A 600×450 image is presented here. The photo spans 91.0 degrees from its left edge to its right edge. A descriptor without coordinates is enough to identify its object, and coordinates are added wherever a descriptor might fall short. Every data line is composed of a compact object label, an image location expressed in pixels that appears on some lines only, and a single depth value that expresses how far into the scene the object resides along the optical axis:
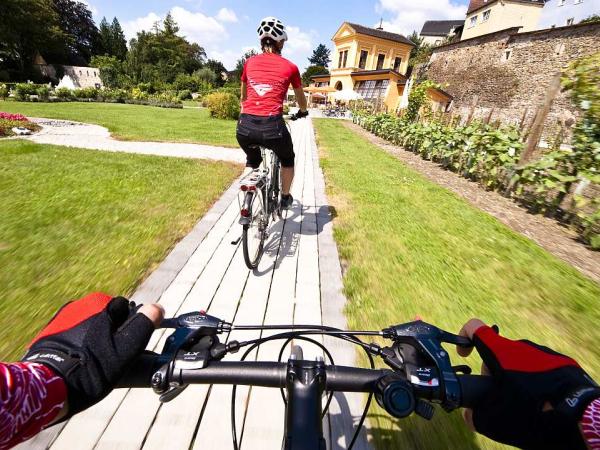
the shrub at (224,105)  21.23
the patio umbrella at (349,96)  36.01
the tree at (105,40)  75.25
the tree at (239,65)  84.78
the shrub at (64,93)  29.38
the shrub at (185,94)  46.06
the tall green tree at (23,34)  45.02
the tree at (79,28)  70.25
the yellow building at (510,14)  37.47
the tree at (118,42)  74.69
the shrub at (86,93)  31.17
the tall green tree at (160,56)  55.94
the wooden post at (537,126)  6.62
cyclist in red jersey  3.44
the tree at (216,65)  86.80
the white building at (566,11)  30.05
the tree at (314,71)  85.19
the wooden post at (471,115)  9.44
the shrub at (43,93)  26.81
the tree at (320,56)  103.94
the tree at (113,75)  51.82
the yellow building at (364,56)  45.06
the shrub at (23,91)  25.88
